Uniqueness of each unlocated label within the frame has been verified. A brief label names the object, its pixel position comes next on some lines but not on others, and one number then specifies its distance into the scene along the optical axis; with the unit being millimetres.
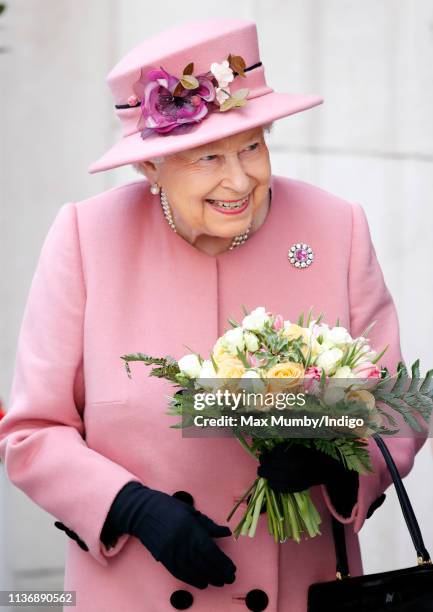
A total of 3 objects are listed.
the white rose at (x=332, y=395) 5582
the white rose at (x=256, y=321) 5773
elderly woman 6176
